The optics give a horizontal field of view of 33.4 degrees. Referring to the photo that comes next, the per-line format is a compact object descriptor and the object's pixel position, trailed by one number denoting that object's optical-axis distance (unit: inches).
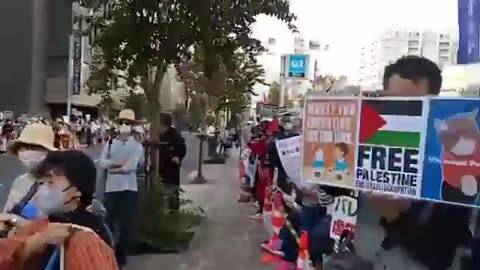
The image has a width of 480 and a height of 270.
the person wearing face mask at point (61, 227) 114.2
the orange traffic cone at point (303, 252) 215.3
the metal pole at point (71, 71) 1624.0
